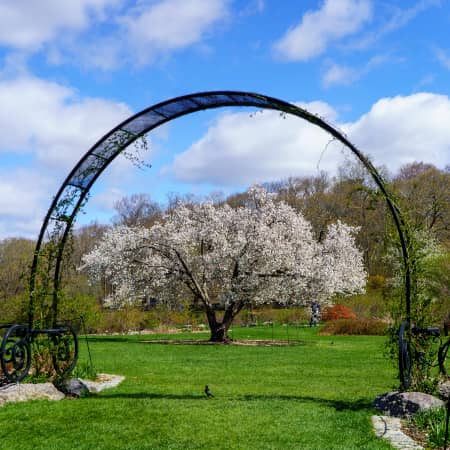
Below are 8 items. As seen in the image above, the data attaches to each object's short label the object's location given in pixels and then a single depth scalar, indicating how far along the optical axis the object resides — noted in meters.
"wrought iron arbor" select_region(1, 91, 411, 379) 7.04
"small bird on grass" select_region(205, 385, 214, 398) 7.40
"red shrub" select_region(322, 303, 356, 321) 26.73
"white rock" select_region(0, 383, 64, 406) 6.89
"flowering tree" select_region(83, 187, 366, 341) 19.30
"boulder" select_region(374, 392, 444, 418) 6.09
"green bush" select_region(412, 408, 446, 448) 5.05
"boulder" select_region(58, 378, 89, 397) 7.62
